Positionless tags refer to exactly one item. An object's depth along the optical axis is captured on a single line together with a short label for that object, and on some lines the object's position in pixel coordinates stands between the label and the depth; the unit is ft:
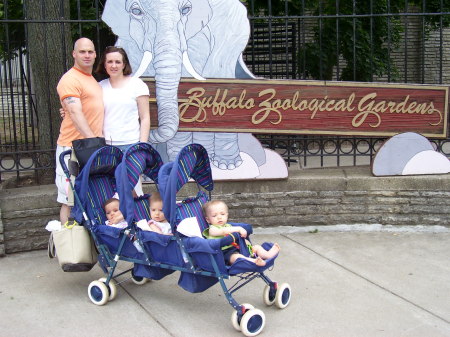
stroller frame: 13.28
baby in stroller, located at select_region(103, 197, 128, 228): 15.39
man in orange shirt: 16.18
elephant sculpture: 19.48
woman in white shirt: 16.97
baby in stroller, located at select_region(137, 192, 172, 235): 14.75
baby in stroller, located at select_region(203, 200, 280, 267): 13.62
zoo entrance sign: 20.16
